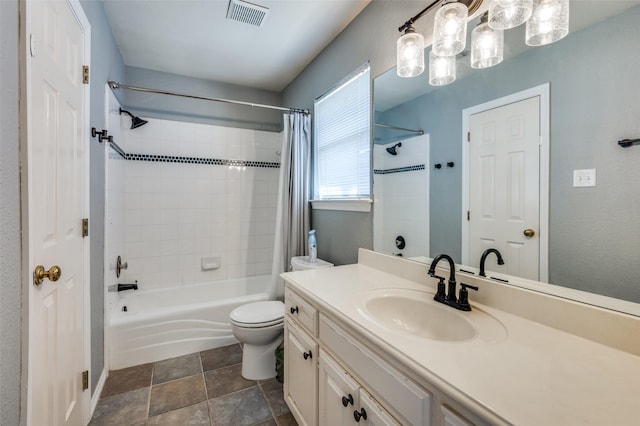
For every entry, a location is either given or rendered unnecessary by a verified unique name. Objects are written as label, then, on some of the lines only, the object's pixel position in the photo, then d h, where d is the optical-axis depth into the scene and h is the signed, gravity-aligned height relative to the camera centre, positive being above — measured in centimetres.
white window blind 187 +54
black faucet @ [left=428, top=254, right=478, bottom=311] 105 -32
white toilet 187 -86
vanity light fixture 94 +71
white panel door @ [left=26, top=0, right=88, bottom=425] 95 +2
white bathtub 205 -91
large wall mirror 79 +25
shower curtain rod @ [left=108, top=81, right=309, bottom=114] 200 +93
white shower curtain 245 +13
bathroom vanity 57 -38
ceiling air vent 180 +134
